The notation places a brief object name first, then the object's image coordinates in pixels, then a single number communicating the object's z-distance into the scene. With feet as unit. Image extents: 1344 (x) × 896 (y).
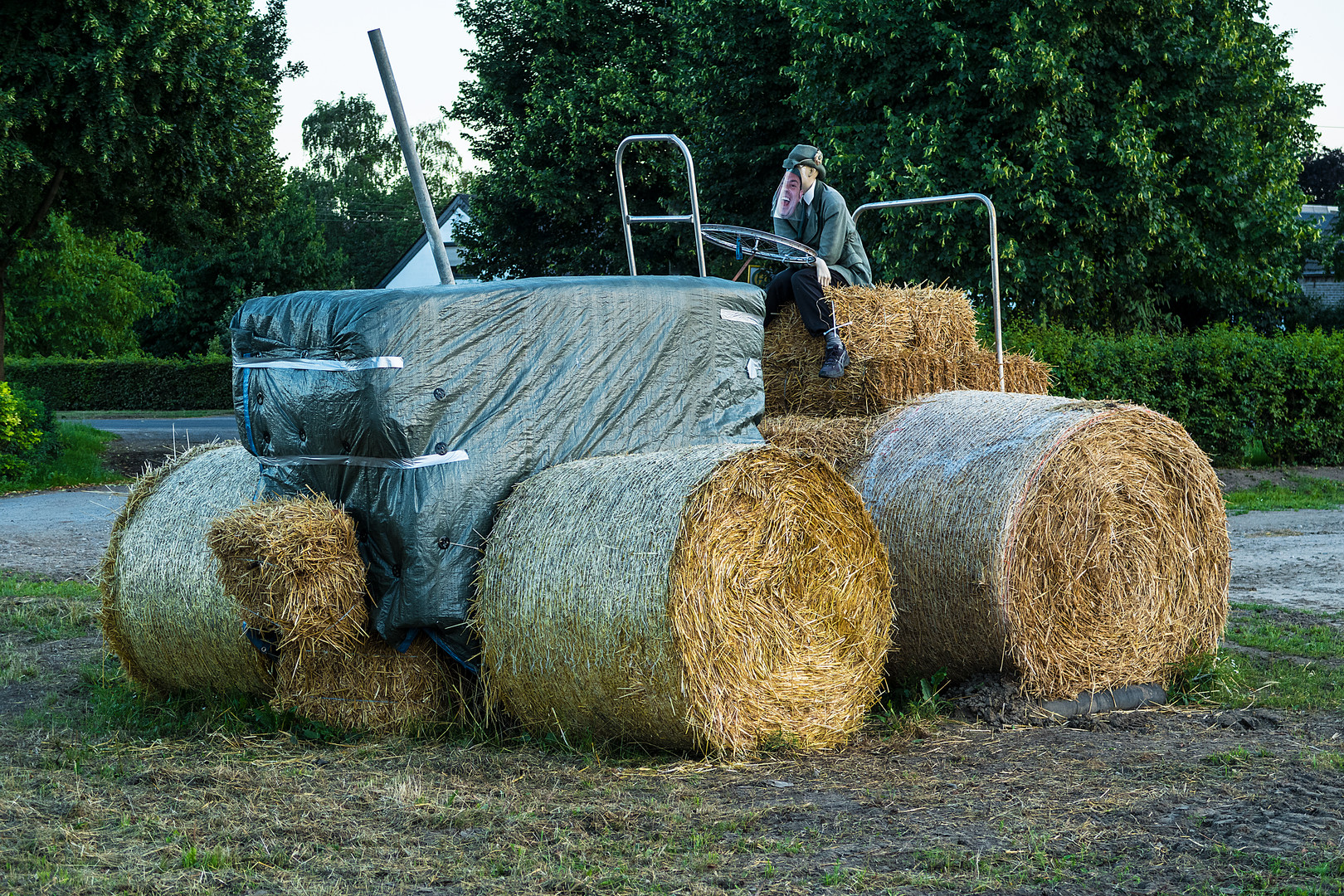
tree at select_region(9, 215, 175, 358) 112.98
